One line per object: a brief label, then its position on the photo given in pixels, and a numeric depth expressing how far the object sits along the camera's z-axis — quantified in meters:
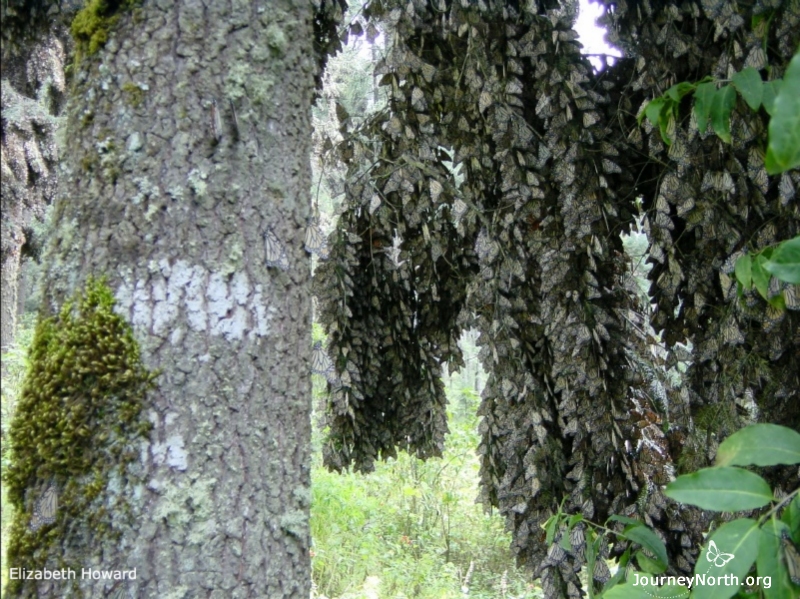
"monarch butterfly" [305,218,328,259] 1.09
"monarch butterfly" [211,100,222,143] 0.97
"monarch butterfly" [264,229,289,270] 1.00
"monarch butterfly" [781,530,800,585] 0.97
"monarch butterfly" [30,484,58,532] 0.90
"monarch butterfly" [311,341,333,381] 1.42
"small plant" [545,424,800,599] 0.77
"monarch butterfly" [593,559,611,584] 1.68
